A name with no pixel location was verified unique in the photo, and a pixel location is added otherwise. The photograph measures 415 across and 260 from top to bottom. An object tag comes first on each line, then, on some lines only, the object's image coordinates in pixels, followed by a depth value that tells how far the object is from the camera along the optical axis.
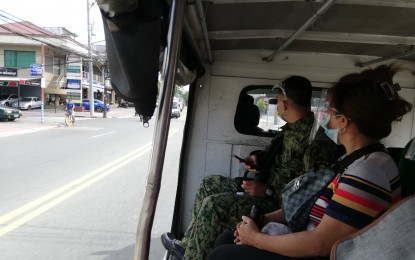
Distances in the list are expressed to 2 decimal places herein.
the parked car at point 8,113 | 23.31
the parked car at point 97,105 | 43.66
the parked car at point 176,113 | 32.45
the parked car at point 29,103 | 37.62
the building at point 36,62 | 40.08
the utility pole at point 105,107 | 32.80
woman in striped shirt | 1.51
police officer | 2.59
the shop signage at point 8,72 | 40.62
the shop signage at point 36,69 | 29.70
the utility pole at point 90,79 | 30.04
